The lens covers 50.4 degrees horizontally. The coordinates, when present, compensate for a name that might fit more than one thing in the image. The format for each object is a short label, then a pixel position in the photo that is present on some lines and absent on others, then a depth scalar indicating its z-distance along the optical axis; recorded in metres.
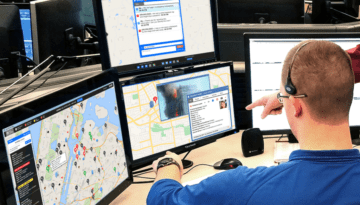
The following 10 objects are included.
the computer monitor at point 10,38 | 2.27
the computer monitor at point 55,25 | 2.01
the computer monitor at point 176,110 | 1.34
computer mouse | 1.44
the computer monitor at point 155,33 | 1.30
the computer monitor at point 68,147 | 0.79
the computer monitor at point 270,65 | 1.48
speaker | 1.54
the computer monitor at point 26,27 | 3.05
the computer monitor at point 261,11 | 2.41
